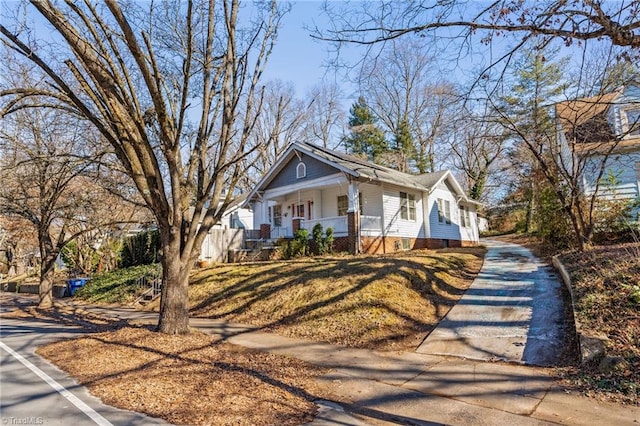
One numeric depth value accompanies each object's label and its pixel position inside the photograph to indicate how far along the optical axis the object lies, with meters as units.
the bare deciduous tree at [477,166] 35.69
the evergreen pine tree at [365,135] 37.88
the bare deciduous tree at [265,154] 35.44
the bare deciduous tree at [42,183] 12.95
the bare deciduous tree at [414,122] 36.62
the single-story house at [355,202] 17.52
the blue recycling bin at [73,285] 20.05
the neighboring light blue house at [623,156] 14.98
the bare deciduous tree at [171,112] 6.34
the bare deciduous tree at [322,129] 38.91
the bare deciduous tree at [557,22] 4.07
